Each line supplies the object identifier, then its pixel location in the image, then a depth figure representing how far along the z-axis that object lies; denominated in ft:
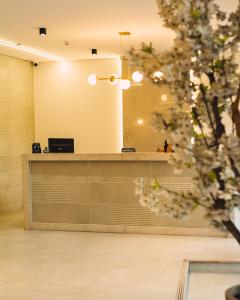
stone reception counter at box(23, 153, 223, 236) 27.35
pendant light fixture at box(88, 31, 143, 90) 31.05
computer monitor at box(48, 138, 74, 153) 31.63
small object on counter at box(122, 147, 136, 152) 31.50
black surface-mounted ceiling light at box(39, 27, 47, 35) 28.22
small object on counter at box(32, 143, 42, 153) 30.42
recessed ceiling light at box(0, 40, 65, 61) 33.13
